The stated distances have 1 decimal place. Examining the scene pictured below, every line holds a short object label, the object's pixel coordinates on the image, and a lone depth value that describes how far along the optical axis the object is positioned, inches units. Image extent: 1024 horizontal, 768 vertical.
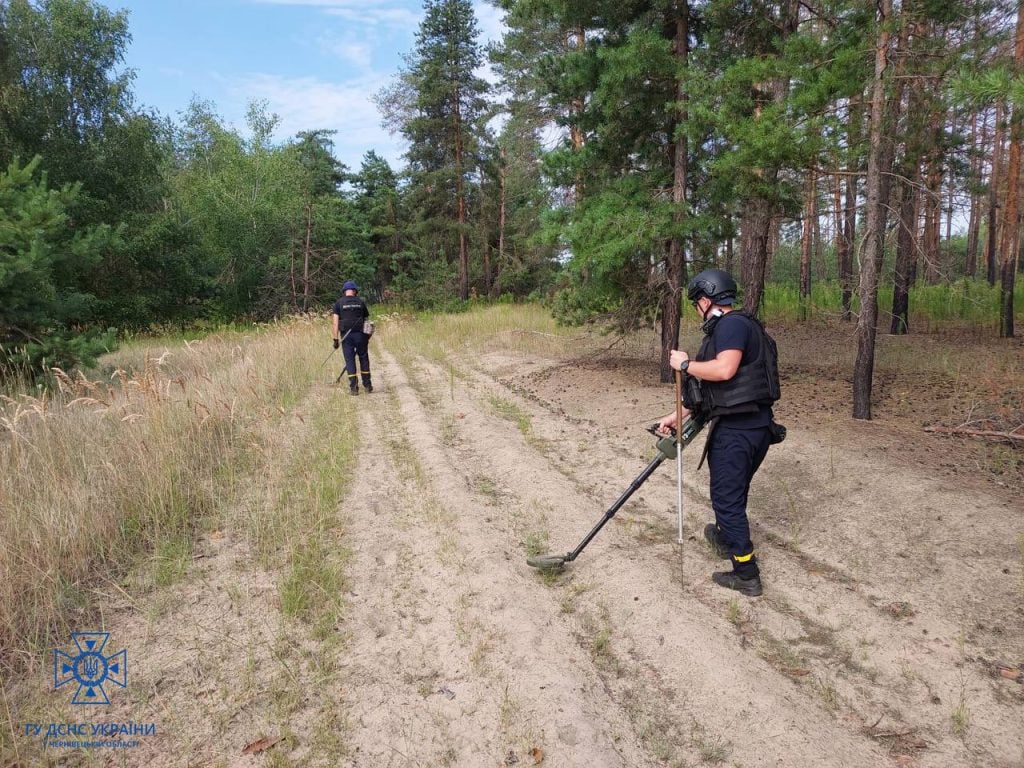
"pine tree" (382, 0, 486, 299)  1059.3
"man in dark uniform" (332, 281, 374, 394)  389.7
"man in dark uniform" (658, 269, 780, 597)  146.4
